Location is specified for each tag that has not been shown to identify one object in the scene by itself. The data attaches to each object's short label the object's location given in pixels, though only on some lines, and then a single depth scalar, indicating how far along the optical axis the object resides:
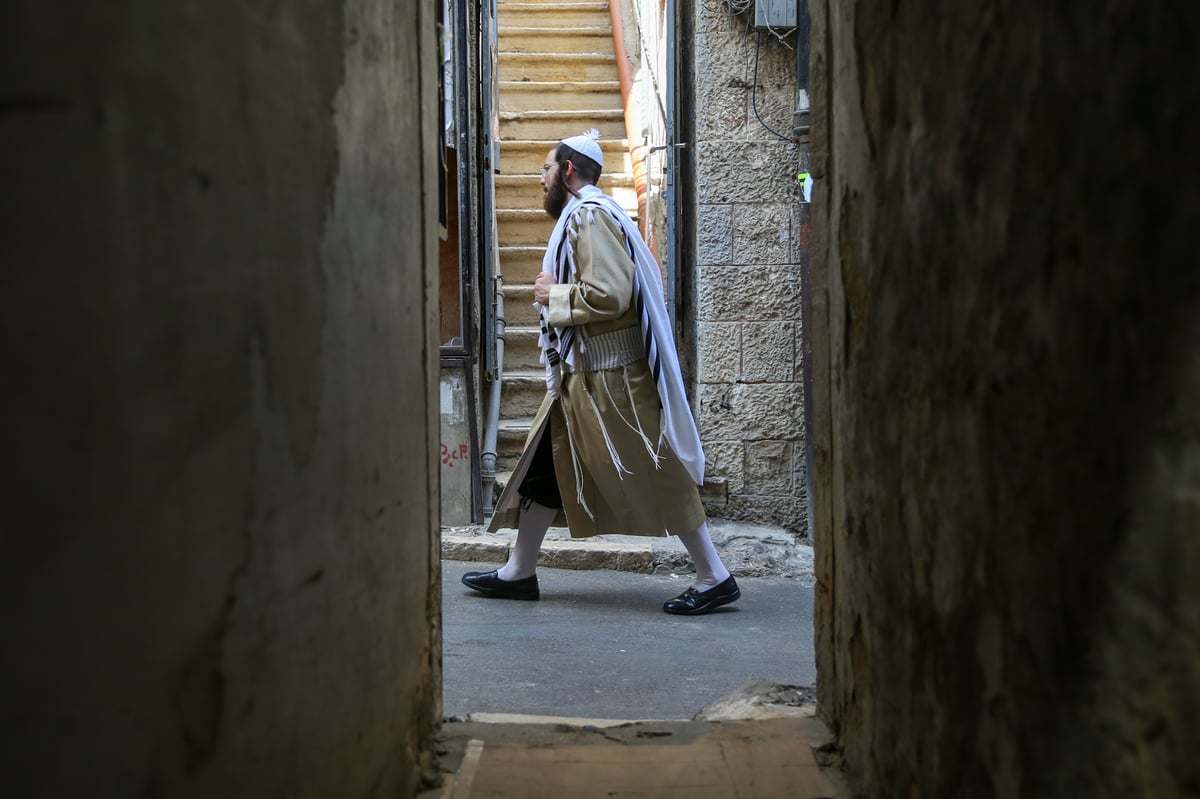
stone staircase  7.59
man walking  4.48
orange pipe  8.23
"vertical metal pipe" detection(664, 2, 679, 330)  6.27
